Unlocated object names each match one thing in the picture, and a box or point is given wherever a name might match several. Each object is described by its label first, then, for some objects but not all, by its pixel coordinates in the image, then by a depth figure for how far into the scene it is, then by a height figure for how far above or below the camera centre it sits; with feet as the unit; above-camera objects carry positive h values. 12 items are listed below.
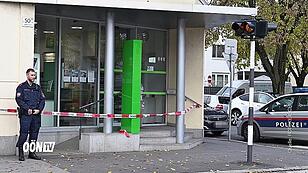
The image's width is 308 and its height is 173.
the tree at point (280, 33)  87.04 +6.93
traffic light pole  40.27 -2.36
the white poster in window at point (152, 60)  56.34 +1.53
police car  55.47 -4.21
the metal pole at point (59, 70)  48.11 +0.37
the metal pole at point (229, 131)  59.49 -5.88
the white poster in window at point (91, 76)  50.70 -0.12
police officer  38.83 -2.31
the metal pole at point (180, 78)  49.08 -0.22
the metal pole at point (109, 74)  45.24 +0.07
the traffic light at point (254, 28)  40.11 +3.45
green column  46.44 -0.66
